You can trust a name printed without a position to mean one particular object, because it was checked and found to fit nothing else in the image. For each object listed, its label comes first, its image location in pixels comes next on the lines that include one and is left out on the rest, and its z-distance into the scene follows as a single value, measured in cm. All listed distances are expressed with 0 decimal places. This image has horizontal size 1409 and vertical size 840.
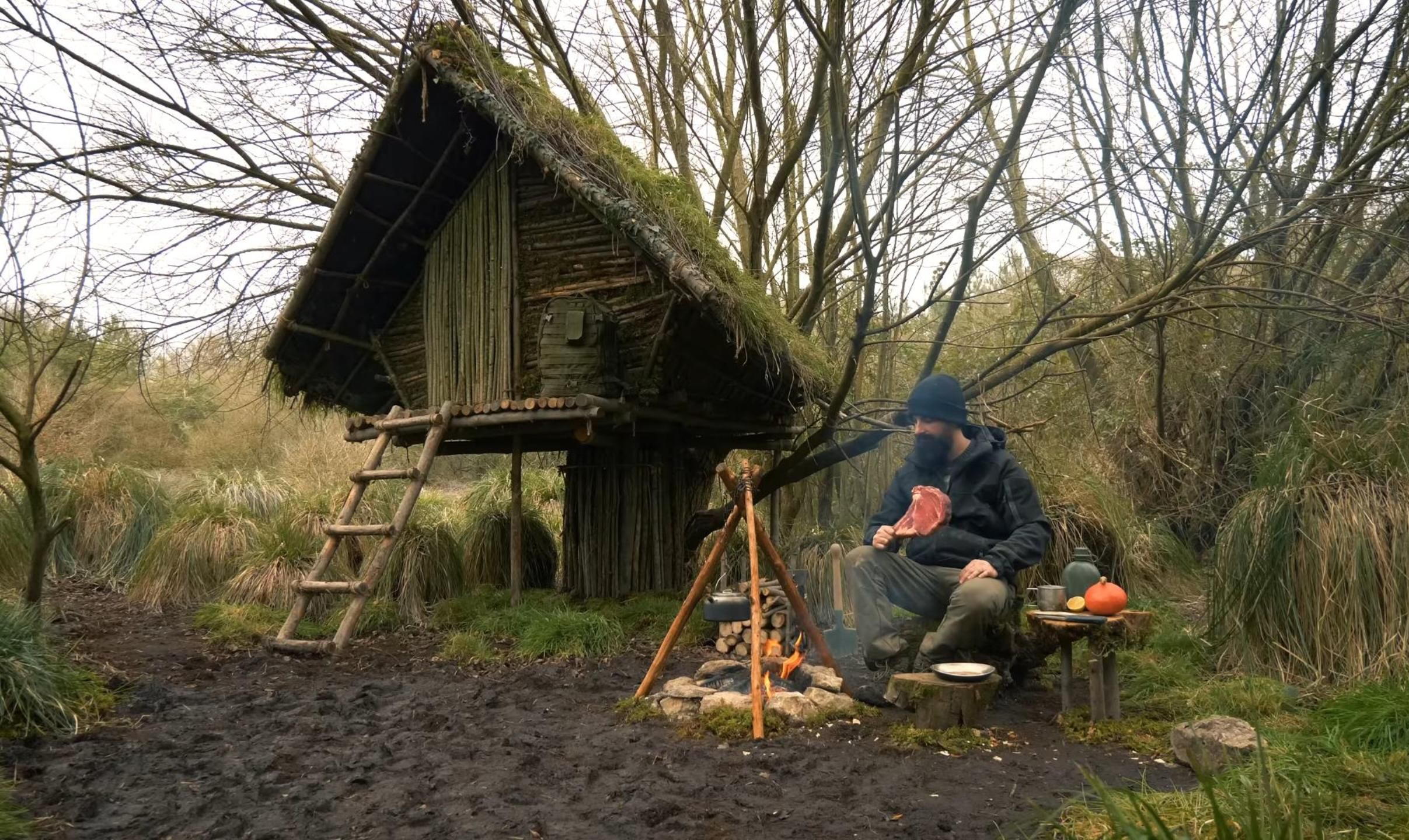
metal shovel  657
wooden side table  461
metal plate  475
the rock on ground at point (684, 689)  533
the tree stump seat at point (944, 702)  472
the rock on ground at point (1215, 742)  385
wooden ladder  716
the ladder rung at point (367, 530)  730
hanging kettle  618
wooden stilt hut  747
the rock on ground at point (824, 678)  546
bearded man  519
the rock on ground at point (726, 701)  508
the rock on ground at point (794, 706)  500
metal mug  498
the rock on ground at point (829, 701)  514
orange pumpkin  461
